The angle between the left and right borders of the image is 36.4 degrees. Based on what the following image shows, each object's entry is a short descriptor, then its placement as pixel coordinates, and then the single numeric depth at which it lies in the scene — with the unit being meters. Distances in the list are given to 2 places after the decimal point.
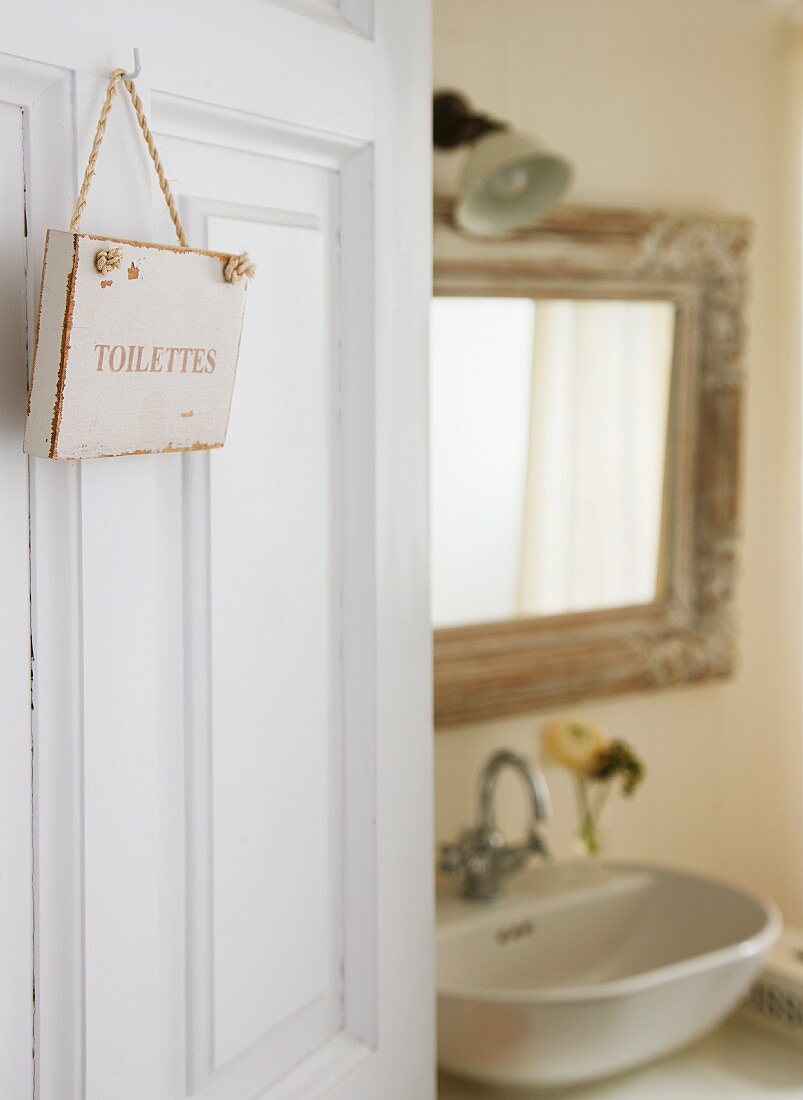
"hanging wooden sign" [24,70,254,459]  0.56
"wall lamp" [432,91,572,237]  1.55
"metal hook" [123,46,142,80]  0.62
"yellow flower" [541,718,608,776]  1.68
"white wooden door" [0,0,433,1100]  0.62
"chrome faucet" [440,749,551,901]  1.58
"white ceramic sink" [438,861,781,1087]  1.28
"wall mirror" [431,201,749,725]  1.69
